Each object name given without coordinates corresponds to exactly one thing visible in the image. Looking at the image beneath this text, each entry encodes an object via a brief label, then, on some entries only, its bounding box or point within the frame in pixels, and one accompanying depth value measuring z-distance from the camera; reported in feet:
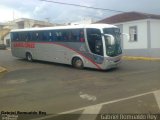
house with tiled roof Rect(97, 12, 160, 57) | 53.89
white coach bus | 33.42
